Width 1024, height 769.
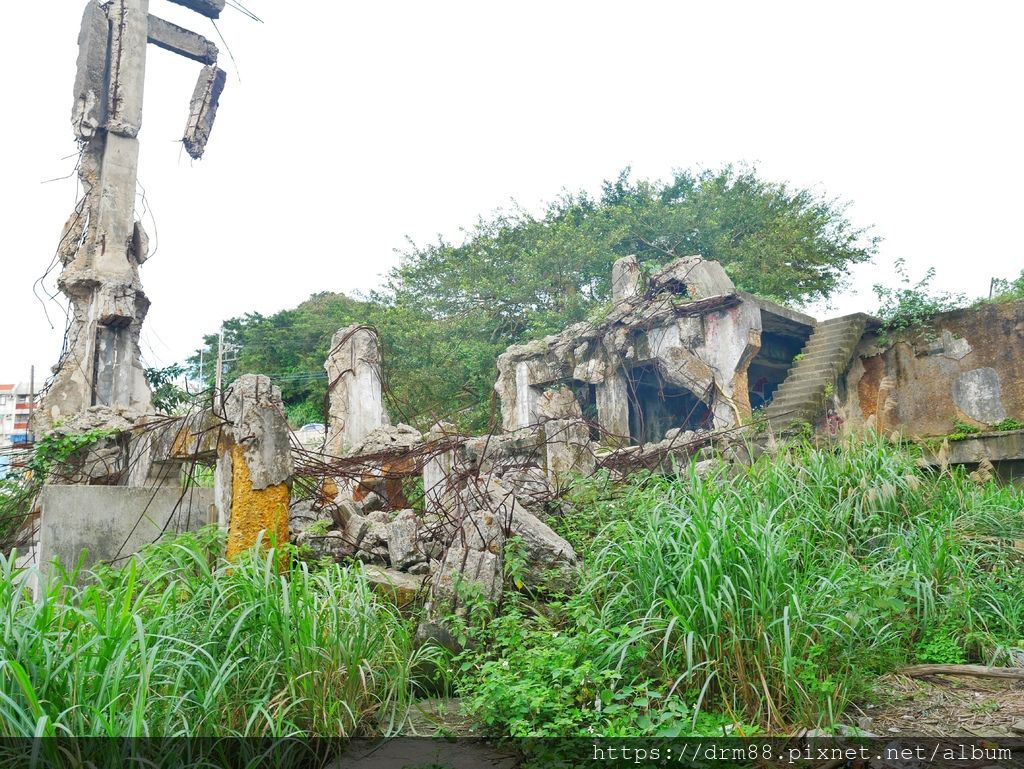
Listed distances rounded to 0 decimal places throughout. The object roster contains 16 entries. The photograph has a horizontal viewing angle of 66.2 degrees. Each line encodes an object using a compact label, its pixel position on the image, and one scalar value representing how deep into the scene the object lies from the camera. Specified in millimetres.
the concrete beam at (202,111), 13305
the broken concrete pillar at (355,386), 11977
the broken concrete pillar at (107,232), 11133
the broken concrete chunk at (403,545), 5797
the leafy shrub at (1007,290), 11445
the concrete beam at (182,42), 12648
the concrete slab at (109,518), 5910
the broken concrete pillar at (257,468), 5164
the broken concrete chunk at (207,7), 13133
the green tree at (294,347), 27391
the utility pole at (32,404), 11062
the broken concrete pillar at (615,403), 14609
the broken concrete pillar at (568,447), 7902
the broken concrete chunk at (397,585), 5039
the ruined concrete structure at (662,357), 12656
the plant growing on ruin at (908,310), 12023
